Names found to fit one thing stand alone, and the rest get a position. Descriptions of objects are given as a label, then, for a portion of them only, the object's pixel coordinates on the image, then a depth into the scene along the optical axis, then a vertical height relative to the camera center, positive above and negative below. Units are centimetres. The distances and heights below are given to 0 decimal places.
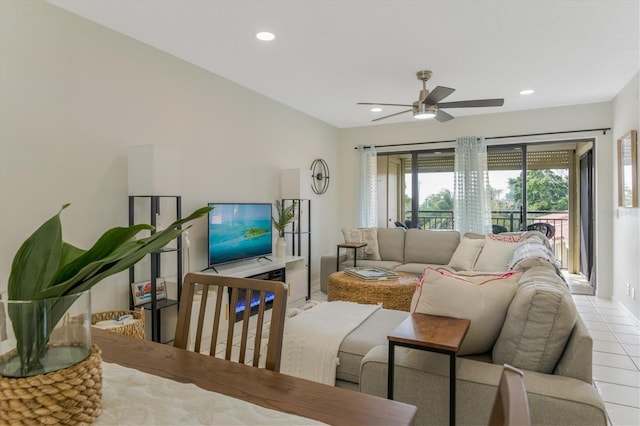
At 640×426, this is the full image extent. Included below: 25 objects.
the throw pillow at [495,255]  444 -47
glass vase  73 -23
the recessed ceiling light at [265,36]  313 +145
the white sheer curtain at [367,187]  666 +47
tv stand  401 -59
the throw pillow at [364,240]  564 -36
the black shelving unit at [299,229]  522 -20
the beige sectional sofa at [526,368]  151 -67
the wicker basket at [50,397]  72 -34
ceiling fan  362 +108
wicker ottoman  397 -78
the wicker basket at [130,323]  271 -76
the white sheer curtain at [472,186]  582 +42
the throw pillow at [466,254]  483 -49
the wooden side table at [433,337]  160 -52
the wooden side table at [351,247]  527 -43
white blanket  221 -75
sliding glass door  594 +43
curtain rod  516 +113
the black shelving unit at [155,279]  305 -52
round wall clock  608 +62
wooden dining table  89 -44
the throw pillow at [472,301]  182 -41
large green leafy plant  74 -11
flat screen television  393 -18
